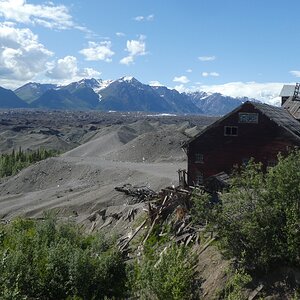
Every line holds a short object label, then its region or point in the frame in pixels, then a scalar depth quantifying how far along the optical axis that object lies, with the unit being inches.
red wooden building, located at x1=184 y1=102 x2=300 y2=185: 1358.3
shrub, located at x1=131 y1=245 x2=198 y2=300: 701.9
